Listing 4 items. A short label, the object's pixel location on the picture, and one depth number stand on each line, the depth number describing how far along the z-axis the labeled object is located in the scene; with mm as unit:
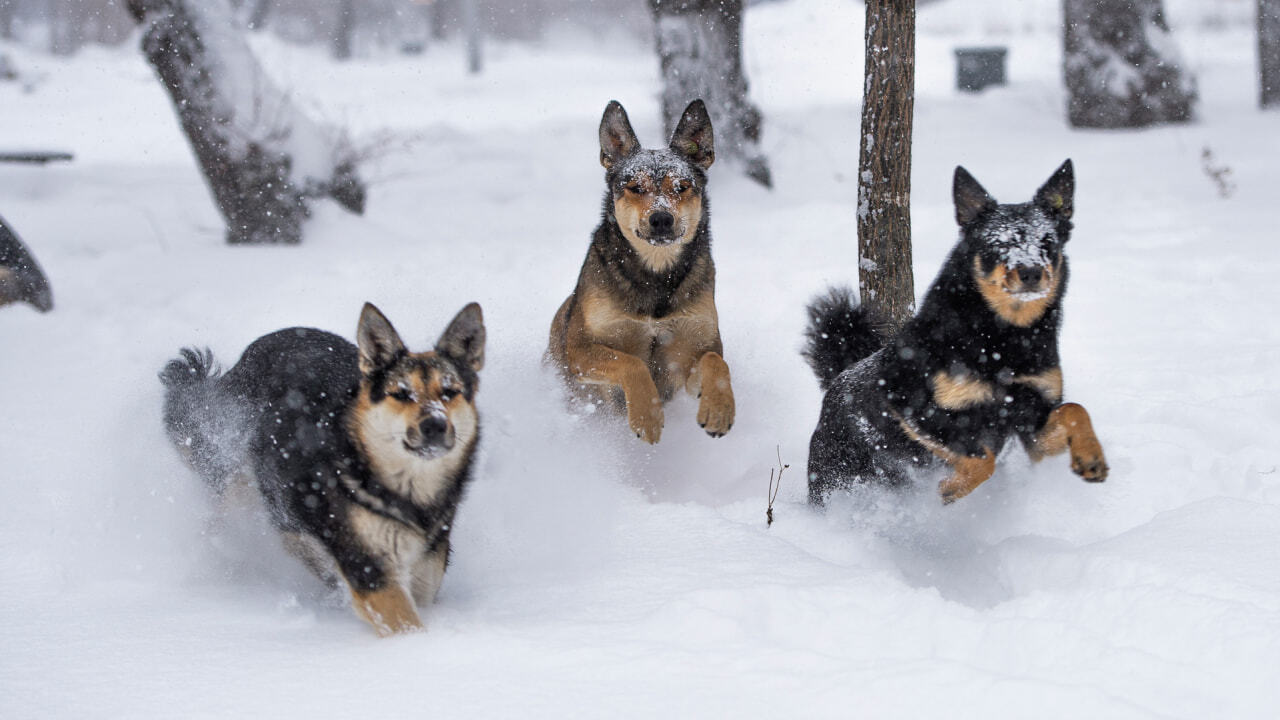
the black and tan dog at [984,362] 7289
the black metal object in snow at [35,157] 21578
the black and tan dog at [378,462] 6594
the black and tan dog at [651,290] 9484
